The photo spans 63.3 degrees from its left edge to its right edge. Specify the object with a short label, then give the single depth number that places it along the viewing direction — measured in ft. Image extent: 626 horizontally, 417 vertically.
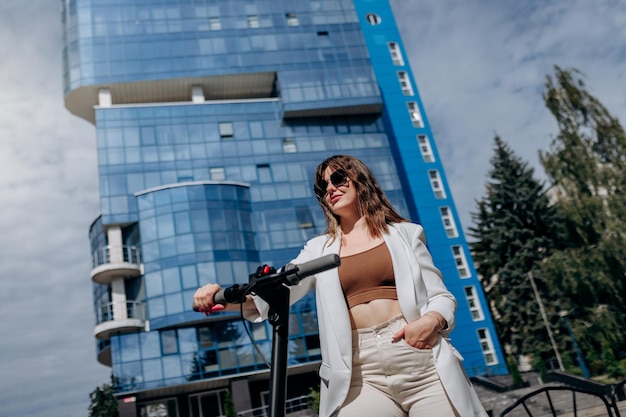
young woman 6.95
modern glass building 96.89
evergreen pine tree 111.75
